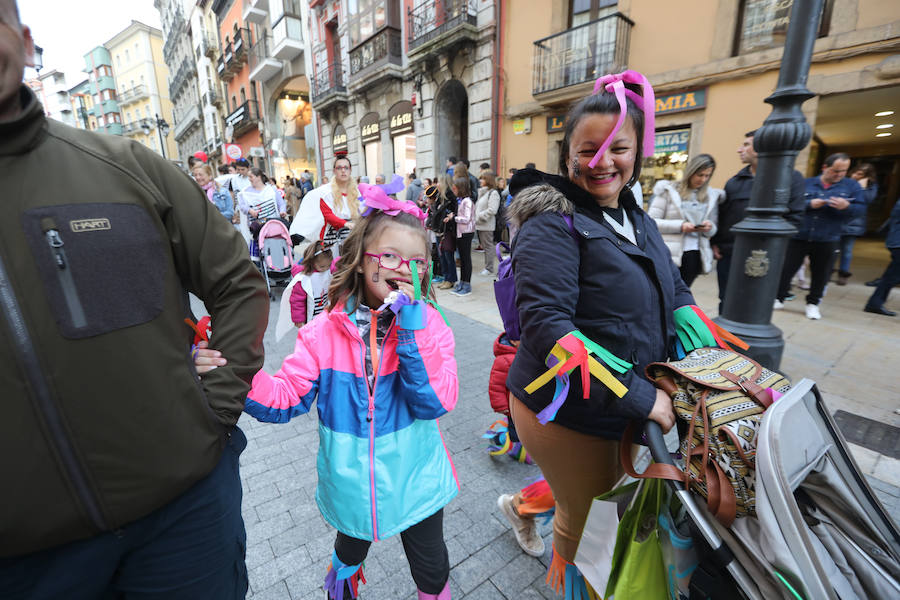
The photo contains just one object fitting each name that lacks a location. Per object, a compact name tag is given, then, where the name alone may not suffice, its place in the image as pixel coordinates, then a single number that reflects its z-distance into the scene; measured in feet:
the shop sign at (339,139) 58.85
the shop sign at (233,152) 43.65
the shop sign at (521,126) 35.35
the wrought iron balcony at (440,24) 36.11
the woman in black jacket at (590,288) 4.25
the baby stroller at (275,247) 19.71
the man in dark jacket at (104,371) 2.54
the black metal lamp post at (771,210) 8.30
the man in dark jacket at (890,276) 17.76
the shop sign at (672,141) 27.58
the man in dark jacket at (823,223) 17.57
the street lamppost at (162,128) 68.13
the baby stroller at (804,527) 2.84
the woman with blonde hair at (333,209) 10.89
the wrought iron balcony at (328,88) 54.80
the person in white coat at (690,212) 13.80
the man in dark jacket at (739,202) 13.75
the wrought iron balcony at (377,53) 45.78
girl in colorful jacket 4.75
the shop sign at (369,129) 51.80
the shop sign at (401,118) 46.29
